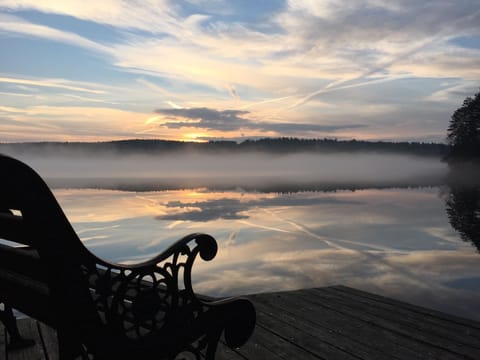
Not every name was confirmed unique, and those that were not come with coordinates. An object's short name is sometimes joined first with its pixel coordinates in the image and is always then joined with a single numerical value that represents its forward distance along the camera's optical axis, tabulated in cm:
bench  193
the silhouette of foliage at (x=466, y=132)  6450
